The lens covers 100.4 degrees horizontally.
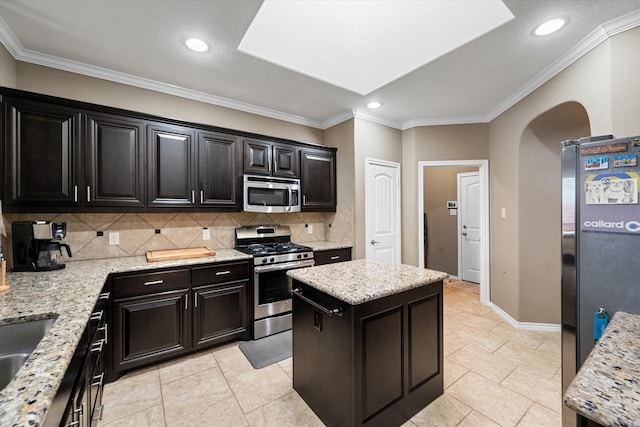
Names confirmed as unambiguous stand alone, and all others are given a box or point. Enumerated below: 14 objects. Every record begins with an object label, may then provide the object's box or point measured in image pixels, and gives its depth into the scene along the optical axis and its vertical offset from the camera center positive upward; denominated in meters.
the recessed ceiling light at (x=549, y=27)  1.93 +1.37
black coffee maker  1.97 -0.22
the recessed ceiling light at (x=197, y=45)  2.17 +1.41
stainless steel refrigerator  1.29 -0.14
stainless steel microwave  3.14 +0.24
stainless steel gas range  2.86 -0.74
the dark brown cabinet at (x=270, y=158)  3.18 +0.69
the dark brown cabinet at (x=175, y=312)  2.19 -0.89
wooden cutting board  2.52 -0.40
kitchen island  1.53 -0.83
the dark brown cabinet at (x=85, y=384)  0.90 -0.73
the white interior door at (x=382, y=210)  3.75 +0.03
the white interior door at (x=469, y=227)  4.81 -0.29
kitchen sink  1.17 -0.58
